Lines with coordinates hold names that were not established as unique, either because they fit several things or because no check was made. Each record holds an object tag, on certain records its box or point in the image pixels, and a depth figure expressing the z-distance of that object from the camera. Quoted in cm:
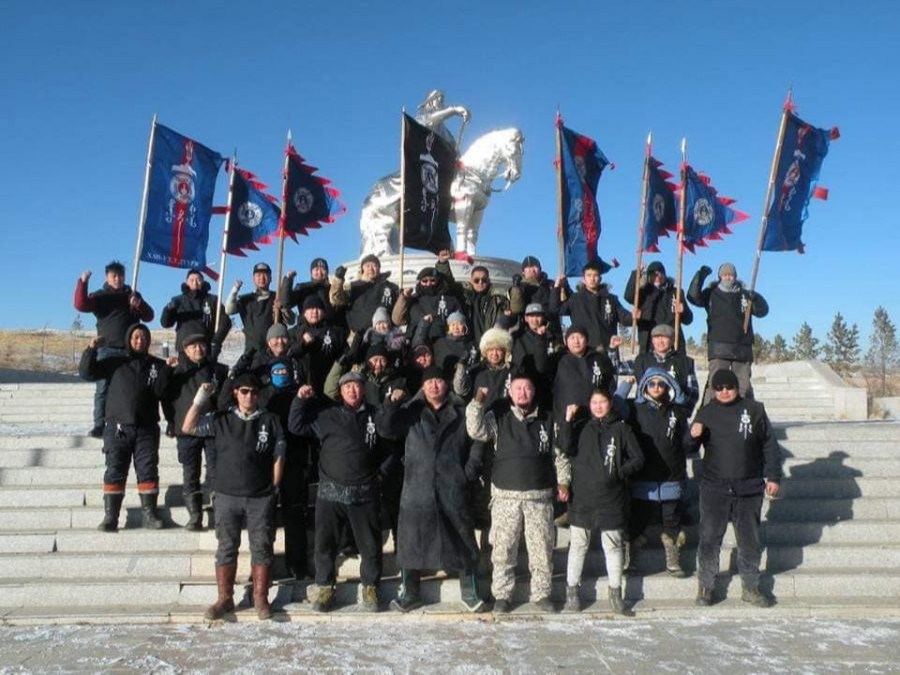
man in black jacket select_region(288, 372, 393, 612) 584
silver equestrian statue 1770
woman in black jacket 584
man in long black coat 586
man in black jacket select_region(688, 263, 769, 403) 842
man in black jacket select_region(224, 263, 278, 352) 885
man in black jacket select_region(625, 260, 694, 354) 890
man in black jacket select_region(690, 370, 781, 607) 603
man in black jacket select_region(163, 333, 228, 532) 680
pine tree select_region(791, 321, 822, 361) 4769
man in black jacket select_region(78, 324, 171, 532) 678
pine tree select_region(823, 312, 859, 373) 5359
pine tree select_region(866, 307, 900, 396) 4822
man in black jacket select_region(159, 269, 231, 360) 874
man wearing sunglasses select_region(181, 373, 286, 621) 571
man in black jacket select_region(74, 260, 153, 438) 789
